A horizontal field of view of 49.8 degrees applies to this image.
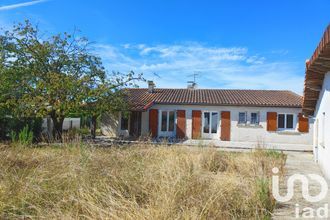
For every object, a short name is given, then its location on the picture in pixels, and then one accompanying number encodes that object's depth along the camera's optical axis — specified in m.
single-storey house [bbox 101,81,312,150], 27.42
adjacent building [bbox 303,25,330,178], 7.55
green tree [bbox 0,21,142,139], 20.03
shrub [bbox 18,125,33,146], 10.97
